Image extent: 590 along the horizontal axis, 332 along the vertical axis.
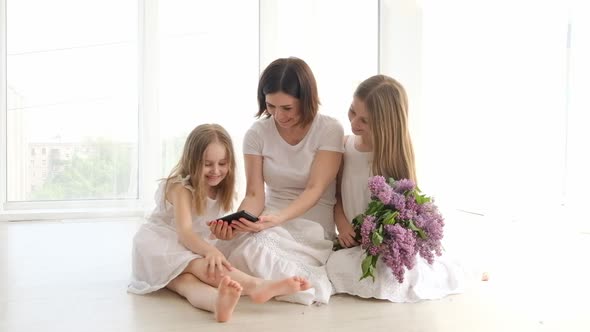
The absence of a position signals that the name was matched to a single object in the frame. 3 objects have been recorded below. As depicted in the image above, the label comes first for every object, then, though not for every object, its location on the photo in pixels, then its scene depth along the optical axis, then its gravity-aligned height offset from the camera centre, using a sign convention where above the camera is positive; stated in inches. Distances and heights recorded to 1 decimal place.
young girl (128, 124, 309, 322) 69.8 -10.9
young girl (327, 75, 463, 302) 74.9 -3.1
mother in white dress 75.7 -4.4
